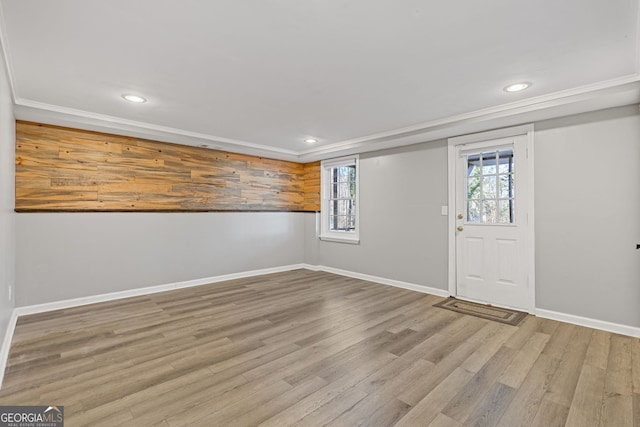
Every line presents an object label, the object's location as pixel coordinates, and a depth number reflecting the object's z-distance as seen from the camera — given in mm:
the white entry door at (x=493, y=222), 3732
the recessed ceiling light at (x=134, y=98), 3109
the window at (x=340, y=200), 5835
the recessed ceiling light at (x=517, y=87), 2828
